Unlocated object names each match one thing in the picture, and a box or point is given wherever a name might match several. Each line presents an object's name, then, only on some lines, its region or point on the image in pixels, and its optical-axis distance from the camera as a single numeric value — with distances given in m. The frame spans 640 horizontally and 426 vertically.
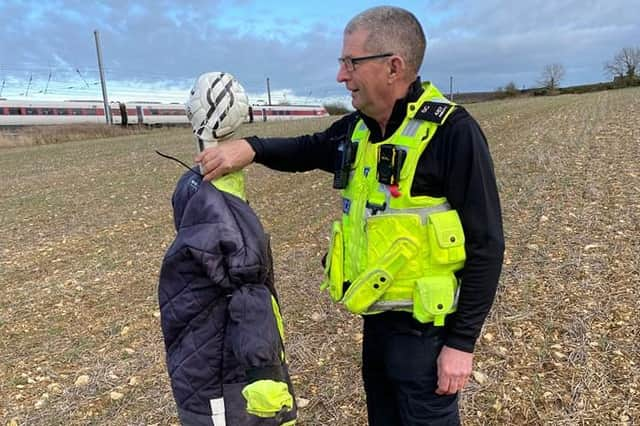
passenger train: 48.69
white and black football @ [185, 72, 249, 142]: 2.04
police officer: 1.90
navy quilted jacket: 1.90
